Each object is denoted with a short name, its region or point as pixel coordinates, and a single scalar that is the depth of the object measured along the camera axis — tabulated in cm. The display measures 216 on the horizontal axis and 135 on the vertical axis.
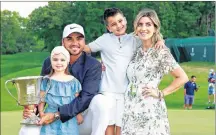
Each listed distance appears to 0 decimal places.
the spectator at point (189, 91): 1048
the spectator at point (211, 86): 1157
